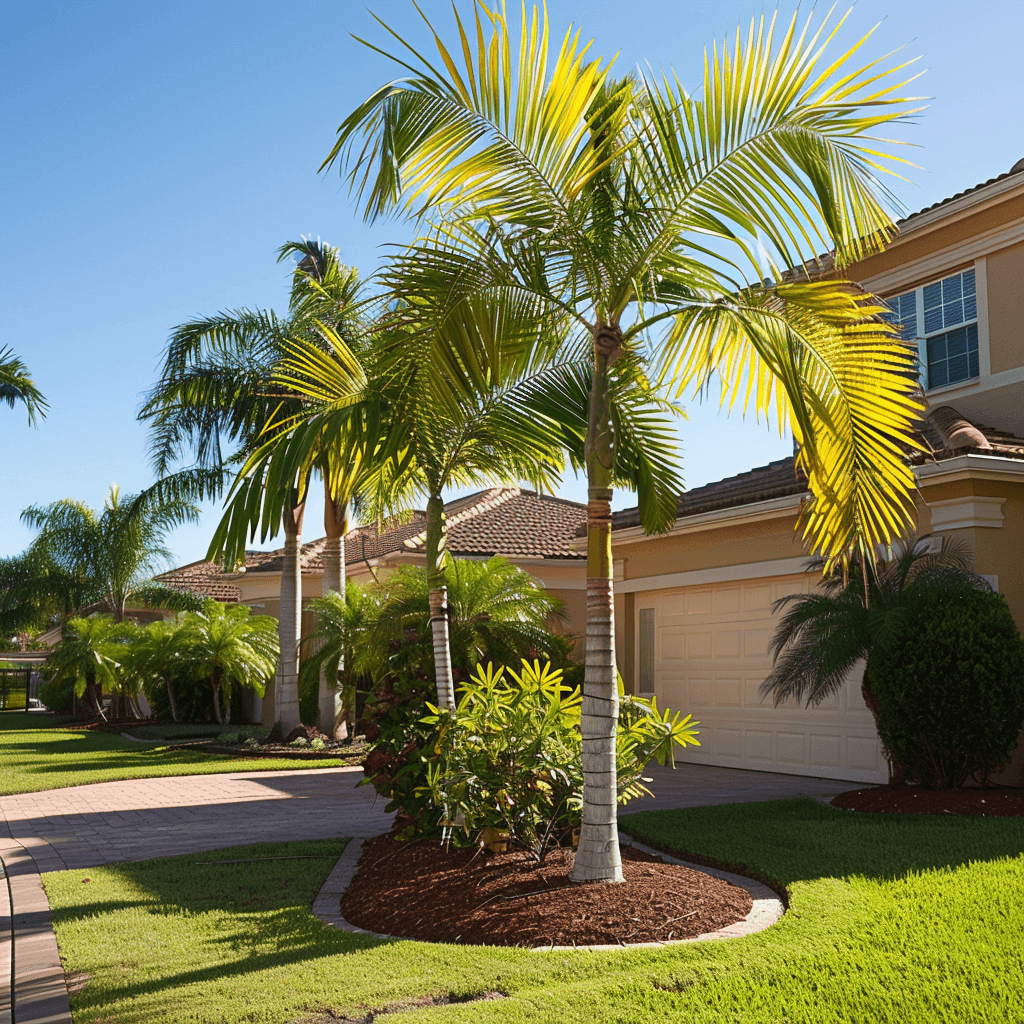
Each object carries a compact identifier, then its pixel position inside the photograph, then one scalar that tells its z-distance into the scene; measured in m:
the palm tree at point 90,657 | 25.28
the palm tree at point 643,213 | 5.62
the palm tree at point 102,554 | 29.77
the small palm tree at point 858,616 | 9.50
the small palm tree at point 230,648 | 22.75
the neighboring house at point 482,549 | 21.05
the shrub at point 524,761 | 6.38
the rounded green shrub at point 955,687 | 9.25
